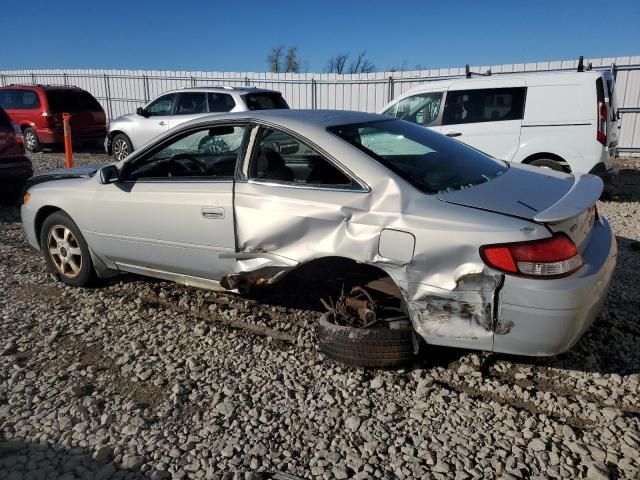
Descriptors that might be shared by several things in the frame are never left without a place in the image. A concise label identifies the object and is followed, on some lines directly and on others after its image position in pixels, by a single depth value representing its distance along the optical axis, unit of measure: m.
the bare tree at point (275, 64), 45.96
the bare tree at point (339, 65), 45.16
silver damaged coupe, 2.67
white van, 7.37
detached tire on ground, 3.10
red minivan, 13.31
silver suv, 10.86
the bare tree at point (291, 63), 46.03
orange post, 9.77
